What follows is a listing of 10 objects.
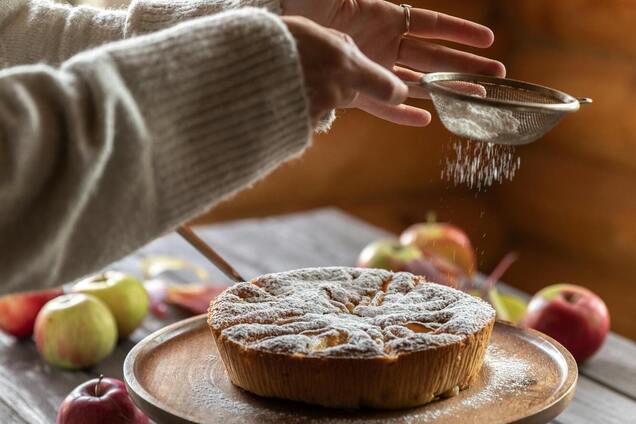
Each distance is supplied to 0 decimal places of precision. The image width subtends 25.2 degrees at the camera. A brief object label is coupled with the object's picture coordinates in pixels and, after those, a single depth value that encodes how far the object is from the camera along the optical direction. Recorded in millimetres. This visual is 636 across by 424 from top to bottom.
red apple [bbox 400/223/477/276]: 1460
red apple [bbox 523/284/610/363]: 1252
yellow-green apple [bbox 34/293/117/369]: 1198
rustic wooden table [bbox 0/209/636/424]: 1151
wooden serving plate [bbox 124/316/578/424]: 977
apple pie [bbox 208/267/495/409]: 974
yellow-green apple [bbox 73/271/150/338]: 1263
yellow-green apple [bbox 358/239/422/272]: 1380
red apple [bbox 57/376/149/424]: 1071
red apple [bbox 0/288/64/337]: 1257
